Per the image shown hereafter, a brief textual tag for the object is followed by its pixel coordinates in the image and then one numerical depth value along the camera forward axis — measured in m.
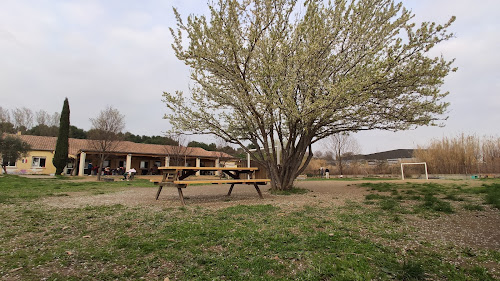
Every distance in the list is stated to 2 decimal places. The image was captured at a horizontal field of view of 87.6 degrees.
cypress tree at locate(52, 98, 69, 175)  23.05
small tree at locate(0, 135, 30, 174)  18.86
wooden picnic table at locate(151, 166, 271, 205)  6.05
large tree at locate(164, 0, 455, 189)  6.97
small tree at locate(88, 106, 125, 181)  20.19
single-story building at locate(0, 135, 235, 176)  25.27
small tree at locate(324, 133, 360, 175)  31.51
